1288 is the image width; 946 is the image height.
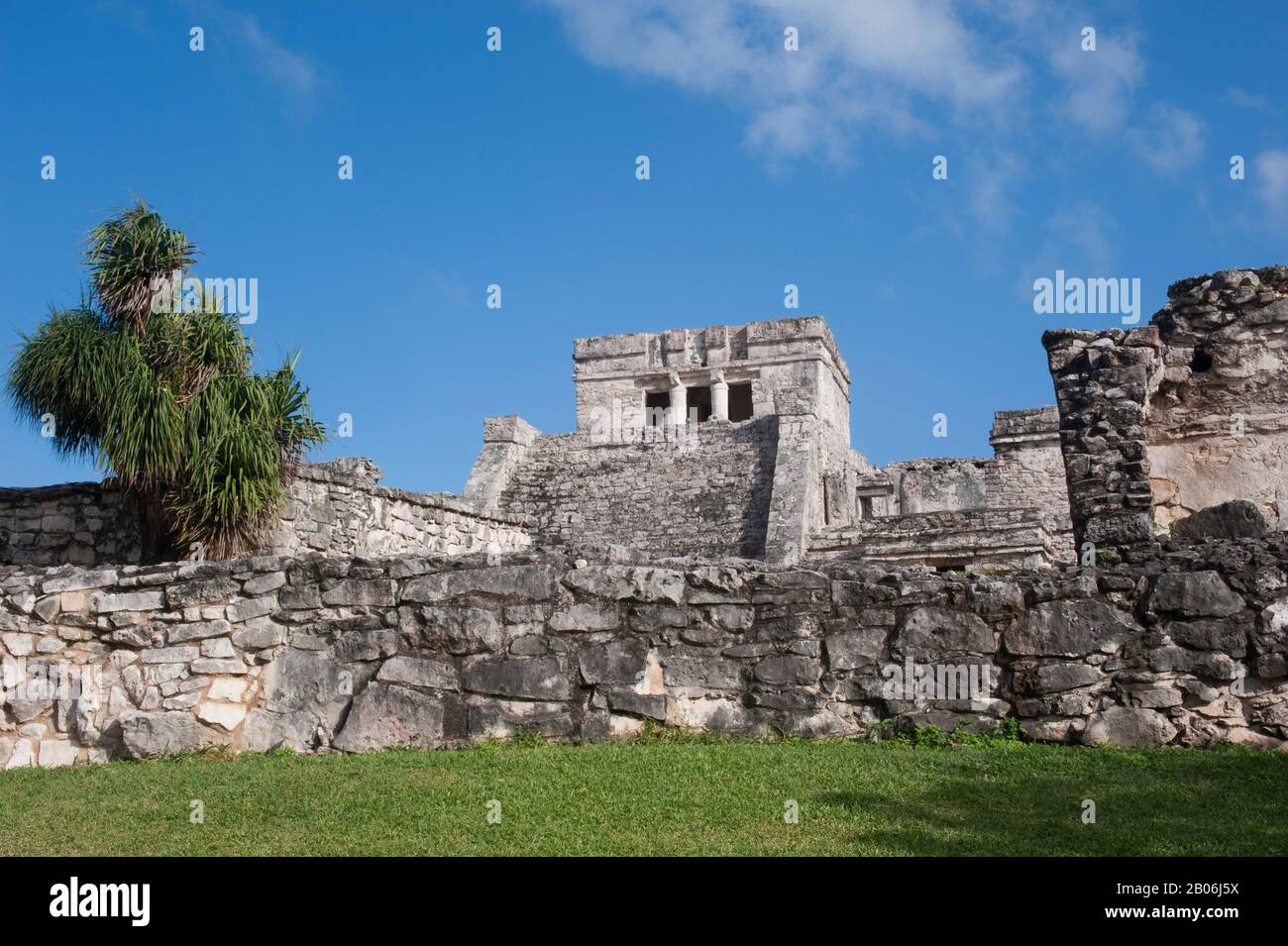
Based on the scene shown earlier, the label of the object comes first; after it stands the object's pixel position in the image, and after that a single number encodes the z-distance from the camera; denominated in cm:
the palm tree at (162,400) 1202
